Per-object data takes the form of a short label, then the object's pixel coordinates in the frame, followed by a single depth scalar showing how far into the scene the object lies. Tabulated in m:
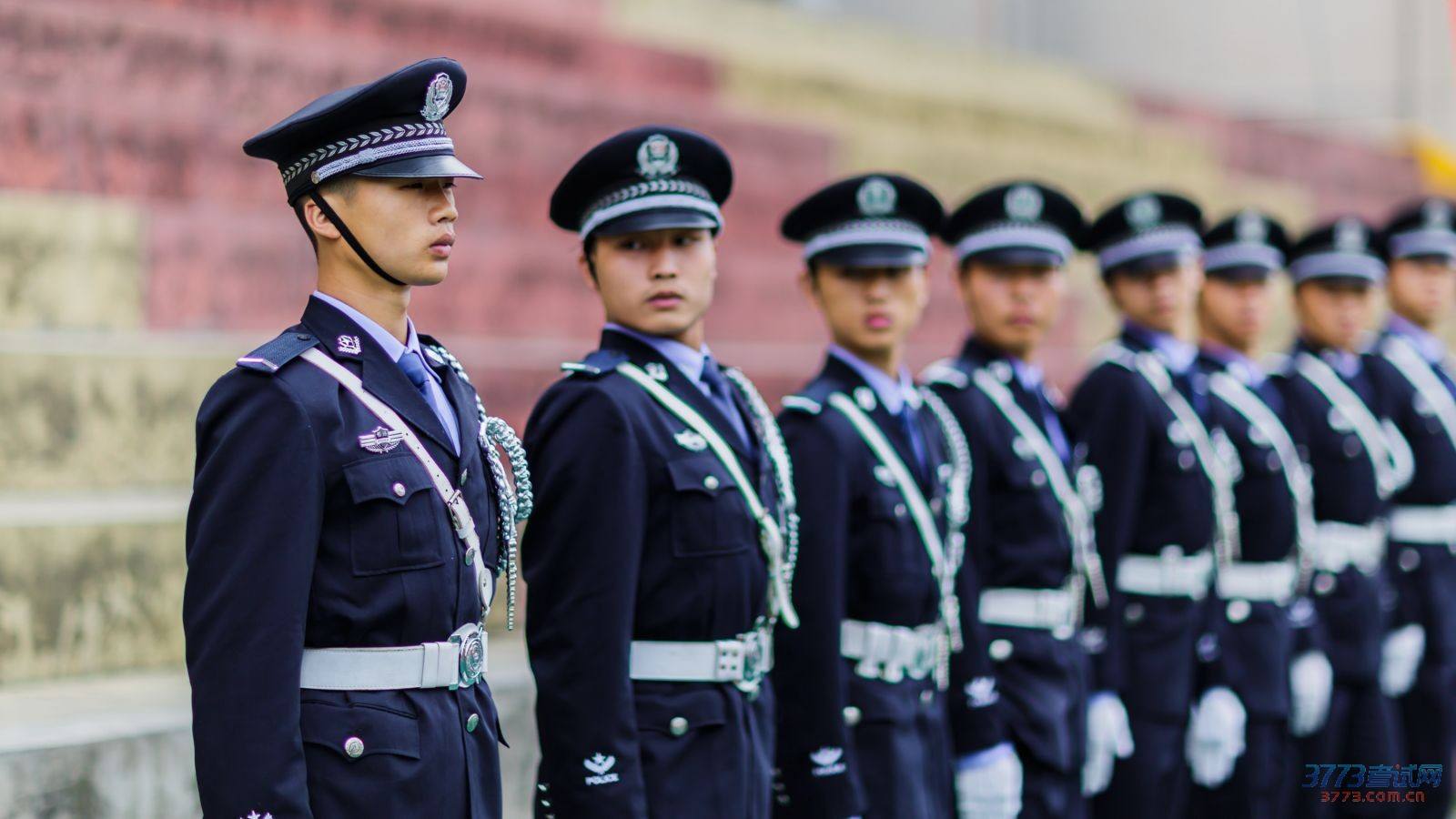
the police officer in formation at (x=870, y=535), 8.23
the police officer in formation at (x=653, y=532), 7.09
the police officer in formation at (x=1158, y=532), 10.98
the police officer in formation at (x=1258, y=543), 11.71
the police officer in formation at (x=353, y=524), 5.51
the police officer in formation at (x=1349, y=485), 13.05
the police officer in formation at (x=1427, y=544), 14.02
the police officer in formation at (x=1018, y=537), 9.35
